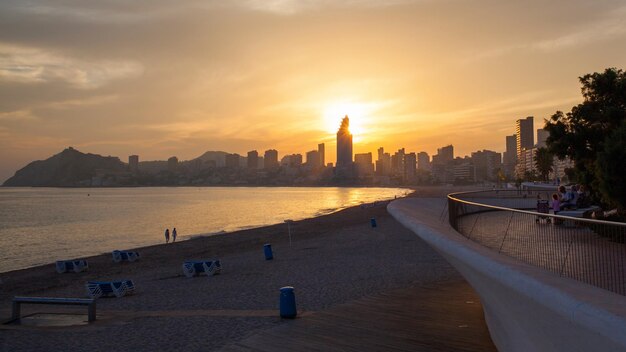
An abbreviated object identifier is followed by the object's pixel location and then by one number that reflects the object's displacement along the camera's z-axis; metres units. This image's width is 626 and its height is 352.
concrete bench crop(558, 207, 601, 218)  15.14
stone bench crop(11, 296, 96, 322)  12.82
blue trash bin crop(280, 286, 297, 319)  11.09
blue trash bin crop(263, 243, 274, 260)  24.57
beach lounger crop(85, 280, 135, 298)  17.31
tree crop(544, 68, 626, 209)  14.99
